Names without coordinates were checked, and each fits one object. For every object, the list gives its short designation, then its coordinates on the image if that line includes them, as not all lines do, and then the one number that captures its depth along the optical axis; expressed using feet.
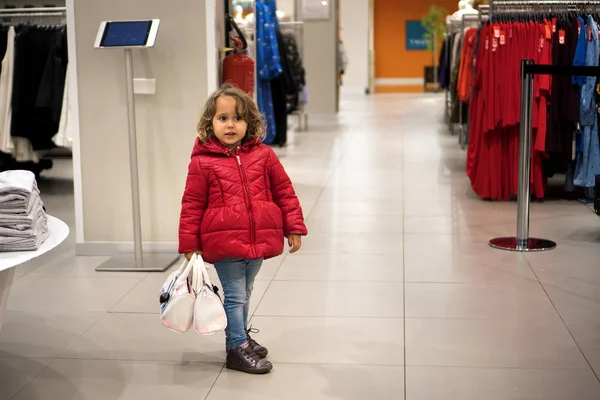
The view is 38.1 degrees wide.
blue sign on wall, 81.71
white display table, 8.05
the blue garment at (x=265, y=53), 30.58
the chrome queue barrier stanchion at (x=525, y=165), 16.61
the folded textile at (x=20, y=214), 8.48
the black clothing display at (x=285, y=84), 32.63
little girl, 10.27
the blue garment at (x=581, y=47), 20.31
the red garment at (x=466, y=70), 26.53
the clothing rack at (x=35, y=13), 22.65
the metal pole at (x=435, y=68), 69.89
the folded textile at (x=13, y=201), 8.59
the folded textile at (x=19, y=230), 8.41
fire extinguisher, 16.65
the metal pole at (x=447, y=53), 37.48
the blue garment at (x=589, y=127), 20.35
